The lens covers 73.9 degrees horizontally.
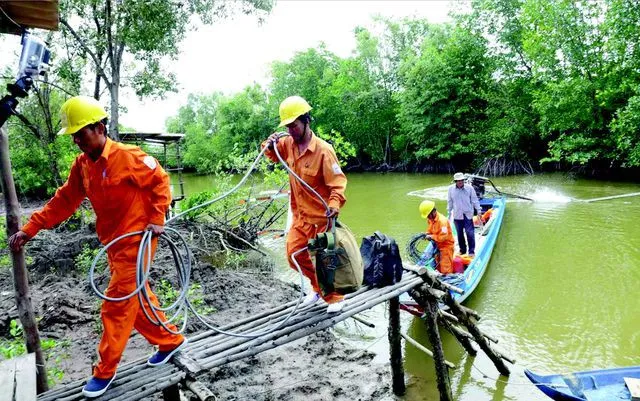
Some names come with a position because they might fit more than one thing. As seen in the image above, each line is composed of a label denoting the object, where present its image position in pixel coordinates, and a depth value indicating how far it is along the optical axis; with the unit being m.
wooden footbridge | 2.90
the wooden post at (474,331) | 4.74
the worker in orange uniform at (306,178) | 3.38
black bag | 4.22
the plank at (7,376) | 2.59
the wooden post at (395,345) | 4.54
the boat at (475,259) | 6.17
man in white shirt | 7.74
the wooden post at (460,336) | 4.86
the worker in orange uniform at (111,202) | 2.72
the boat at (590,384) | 3.55
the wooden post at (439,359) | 4.32
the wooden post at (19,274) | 2.82
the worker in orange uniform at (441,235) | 6.56
